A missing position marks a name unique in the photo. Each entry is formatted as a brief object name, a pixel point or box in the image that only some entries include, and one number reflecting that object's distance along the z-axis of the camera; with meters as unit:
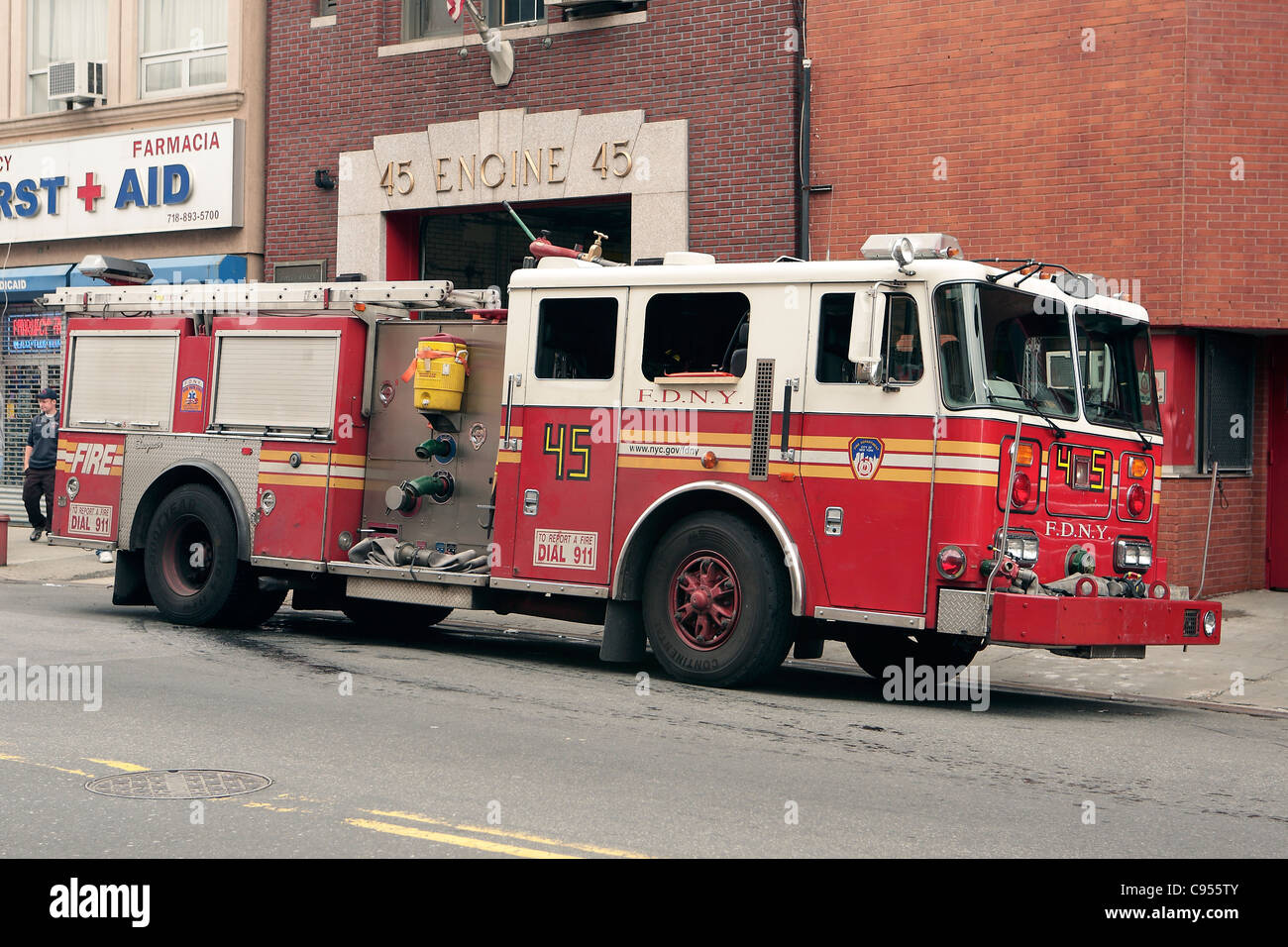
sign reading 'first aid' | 20.39
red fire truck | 9.35
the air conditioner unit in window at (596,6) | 17.59
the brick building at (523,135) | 16.78
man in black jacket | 19.61
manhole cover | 6.86
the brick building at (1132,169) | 14.41
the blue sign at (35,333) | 22.36
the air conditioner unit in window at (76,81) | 21.56
